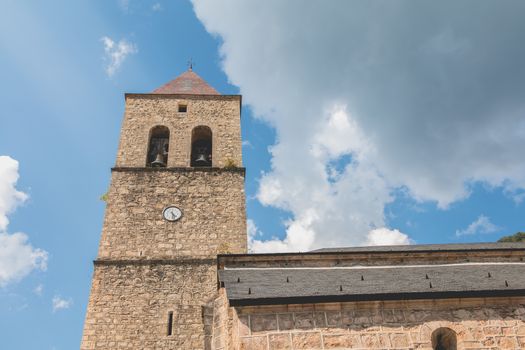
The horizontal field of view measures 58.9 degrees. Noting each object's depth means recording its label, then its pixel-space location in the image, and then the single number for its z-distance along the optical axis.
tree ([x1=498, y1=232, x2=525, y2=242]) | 23.42
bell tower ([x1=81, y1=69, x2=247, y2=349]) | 11.75
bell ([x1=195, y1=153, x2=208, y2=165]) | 15.33
